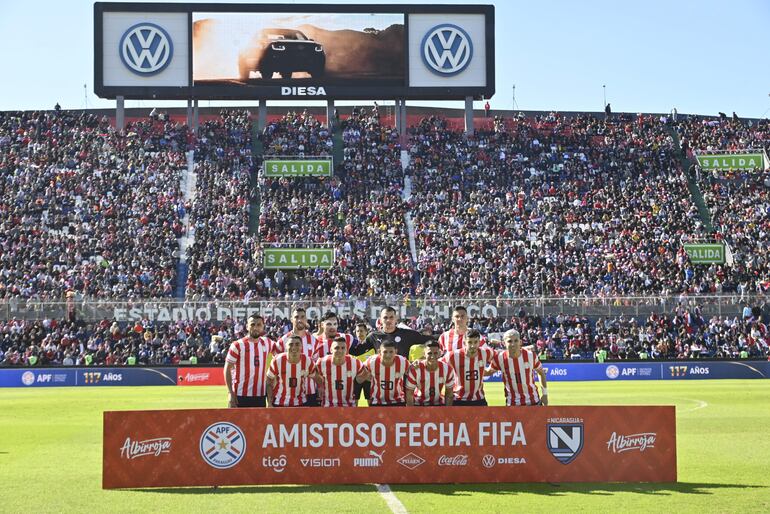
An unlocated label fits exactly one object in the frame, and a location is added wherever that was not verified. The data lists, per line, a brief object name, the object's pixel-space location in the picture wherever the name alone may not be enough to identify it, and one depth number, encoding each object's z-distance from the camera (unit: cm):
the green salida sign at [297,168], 6053
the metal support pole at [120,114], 6234
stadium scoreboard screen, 6084
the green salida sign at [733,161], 6253
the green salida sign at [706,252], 5456
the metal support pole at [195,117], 6322
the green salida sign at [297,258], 5347
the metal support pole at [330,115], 6448
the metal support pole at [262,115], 6300
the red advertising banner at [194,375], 4156
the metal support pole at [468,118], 6439
